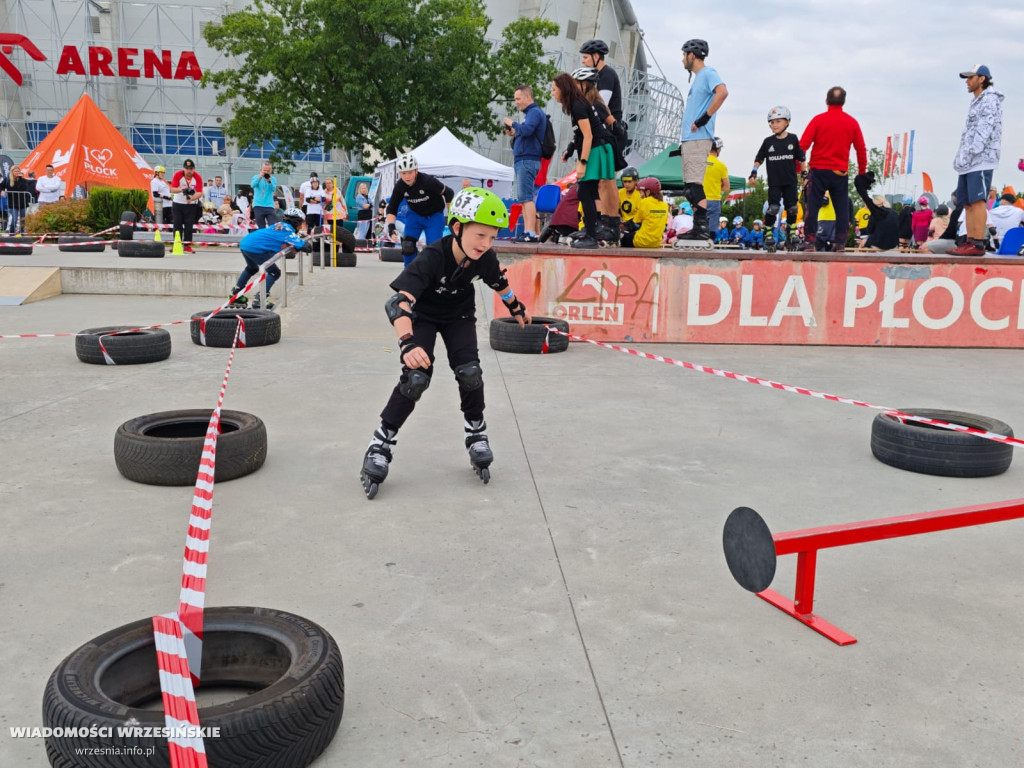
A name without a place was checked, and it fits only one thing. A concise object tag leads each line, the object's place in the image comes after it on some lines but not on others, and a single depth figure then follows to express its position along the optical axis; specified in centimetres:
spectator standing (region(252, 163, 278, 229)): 1595
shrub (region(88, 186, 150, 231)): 2253
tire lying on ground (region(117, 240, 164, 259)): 1683
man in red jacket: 1004
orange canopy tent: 2888
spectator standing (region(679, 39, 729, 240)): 992
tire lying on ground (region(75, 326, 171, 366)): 781
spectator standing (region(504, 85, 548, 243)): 1052
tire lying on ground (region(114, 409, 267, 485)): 448
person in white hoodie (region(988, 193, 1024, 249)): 1420
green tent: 2106
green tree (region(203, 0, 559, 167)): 3189
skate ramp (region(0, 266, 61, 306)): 1209
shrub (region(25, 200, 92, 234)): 2162
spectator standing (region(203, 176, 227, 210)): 2876
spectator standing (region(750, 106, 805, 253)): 1095
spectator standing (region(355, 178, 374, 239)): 2675
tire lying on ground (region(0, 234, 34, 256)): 1609
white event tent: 2439
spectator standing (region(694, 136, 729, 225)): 1298
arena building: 4084
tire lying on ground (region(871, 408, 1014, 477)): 495
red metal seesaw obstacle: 286
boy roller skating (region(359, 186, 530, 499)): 432
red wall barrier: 982
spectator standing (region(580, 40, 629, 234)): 951
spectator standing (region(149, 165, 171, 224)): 2266
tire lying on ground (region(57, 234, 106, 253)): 1845
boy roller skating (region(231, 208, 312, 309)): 1057
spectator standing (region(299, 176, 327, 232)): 2105
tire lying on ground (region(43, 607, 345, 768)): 204
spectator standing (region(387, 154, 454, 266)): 959
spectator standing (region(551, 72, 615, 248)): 920
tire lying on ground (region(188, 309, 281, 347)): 901
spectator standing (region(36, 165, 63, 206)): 2261
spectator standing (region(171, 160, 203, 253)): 1708
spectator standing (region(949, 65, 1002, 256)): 938
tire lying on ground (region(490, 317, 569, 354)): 898
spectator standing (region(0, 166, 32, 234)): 2291
